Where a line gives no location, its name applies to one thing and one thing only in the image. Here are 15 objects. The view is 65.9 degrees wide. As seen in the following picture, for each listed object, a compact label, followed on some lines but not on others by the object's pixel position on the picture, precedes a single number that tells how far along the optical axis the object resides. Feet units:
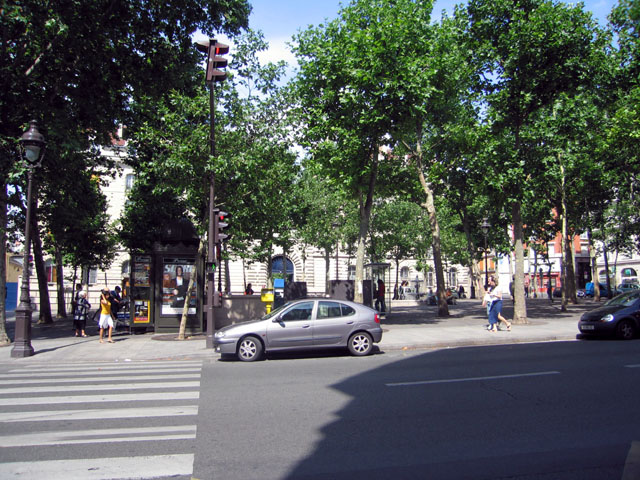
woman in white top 56.75
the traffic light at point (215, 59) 43.42
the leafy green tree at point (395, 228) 147.54
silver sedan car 39.75
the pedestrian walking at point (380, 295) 85.25
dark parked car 47.11
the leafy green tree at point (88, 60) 50.21
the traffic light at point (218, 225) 49.35
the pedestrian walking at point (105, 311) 53.85
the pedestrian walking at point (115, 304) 65.68
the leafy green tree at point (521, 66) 57.93
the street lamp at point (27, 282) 43.21
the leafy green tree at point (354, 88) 58.44
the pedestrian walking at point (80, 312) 58.34
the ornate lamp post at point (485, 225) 99.04
